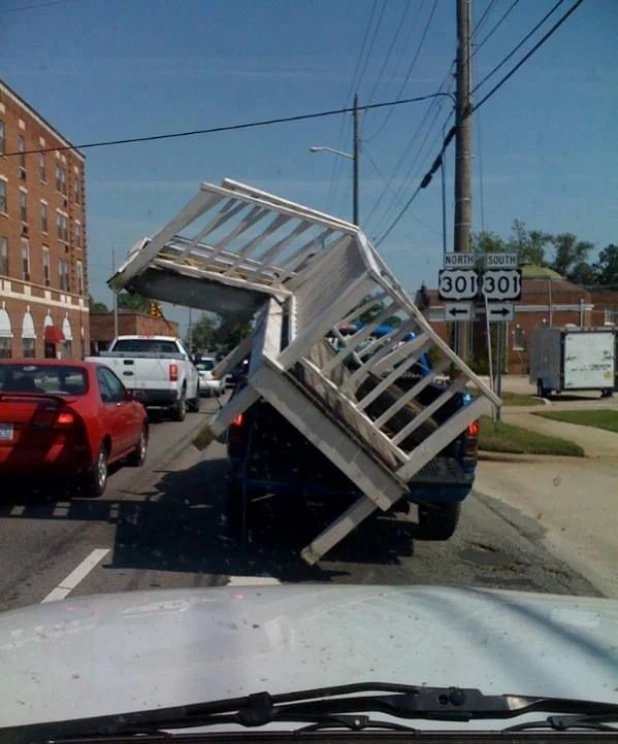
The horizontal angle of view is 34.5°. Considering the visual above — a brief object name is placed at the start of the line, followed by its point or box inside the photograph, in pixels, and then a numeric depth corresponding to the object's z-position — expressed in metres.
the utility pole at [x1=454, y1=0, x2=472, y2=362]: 17.33
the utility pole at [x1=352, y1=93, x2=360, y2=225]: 38.25
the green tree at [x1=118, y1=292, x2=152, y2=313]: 104.84
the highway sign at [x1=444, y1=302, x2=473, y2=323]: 16.12
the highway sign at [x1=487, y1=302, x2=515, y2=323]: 15.91
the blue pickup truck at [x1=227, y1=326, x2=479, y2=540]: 8.19
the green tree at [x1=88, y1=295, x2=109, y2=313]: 131.93
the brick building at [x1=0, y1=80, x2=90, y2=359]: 48.16
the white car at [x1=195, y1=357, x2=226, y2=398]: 28.57
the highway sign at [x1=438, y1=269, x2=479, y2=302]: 15.89
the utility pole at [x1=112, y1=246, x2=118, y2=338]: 60.61
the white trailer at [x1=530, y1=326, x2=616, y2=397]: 31.75
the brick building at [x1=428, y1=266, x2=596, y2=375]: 55.22
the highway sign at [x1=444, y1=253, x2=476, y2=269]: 15.98
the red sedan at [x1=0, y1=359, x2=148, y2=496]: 10.69
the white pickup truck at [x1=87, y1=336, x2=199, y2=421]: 21.45
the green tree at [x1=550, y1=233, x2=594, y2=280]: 97.31
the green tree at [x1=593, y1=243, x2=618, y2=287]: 101.31
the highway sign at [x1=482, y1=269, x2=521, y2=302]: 15.84
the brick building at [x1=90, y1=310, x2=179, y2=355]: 69.75
